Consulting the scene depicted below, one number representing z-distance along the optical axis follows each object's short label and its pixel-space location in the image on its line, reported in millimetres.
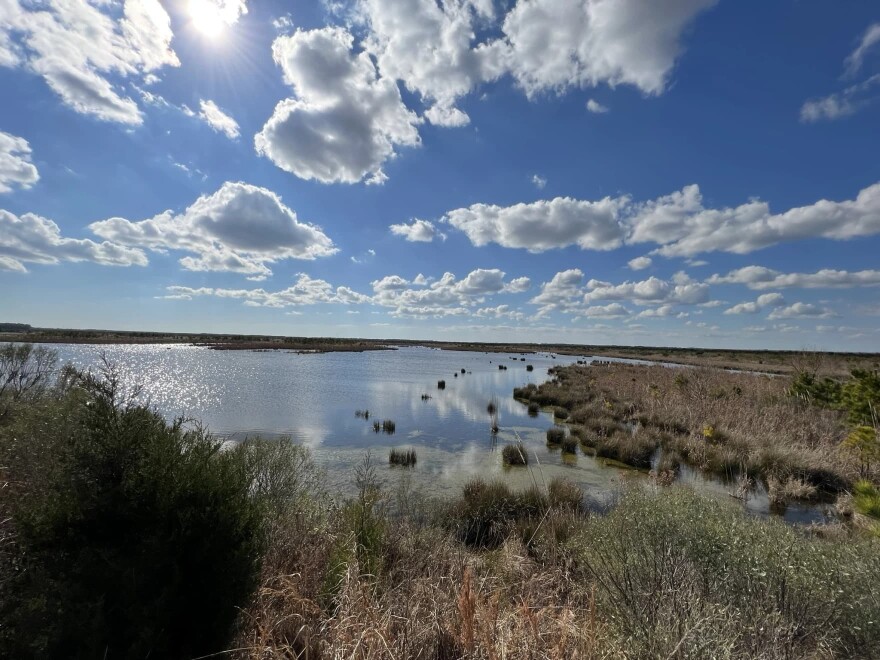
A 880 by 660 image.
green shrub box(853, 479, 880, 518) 3420
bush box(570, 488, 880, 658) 2494
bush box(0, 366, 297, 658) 2240
